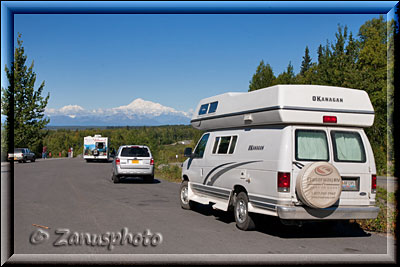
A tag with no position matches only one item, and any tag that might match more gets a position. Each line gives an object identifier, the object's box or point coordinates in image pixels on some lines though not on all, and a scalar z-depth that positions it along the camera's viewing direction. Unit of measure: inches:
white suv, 840.3
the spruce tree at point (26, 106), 1786.4
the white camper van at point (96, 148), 1989.4
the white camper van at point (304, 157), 335.3
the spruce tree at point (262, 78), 1274.6
